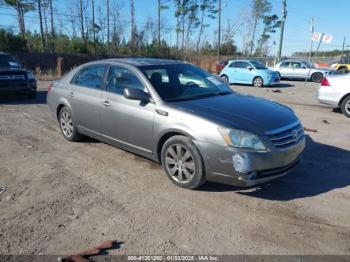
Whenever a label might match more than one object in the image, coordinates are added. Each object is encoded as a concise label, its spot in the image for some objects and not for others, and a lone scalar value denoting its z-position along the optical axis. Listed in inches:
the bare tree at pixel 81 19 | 1638.8
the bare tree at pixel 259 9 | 2222.4
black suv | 444.5
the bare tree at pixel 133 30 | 1801.4
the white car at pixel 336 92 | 391.2
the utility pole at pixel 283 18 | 1203.6
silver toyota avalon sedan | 162.4
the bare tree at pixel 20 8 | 1442.3
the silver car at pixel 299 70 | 901.2
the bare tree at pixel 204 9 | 2102.7
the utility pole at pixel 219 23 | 1630.0
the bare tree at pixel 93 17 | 1676.3
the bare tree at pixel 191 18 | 2072.6
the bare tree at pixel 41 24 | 1411.8
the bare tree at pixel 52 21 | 1562.0
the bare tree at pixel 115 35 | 1770.4
